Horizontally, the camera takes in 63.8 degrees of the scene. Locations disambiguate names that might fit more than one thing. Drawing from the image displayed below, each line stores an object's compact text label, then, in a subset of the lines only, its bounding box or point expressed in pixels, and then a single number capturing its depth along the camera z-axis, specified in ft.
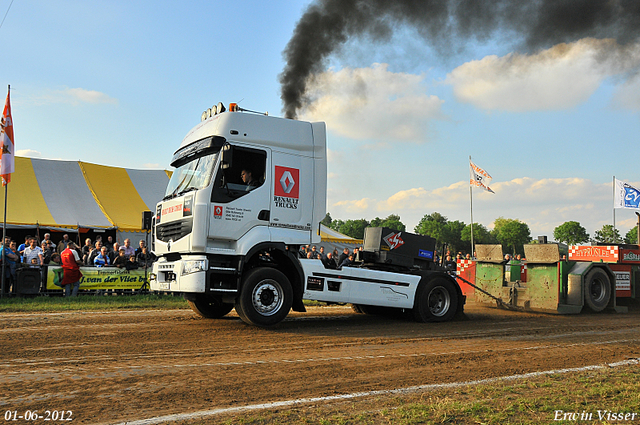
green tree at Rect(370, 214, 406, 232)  385.85
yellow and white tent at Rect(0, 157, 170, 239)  67.65
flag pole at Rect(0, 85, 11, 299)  44.78
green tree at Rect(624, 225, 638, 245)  215.43
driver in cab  28.50
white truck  27.50
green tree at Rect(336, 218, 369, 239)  424.58
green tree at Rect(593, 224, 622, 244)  234.25
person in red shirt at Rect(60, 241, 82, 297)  46.09
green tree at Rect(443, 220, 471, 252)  402.11
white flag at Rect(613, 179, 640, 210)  82.53
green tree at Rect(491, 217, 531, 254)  341.21
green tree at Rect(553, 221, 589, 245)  301.63
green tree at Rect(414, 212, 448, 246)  396.37
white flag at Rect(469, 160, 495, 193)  100.86
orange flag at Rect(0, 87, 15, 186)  49.67
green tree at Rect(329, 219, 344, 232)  465.47
